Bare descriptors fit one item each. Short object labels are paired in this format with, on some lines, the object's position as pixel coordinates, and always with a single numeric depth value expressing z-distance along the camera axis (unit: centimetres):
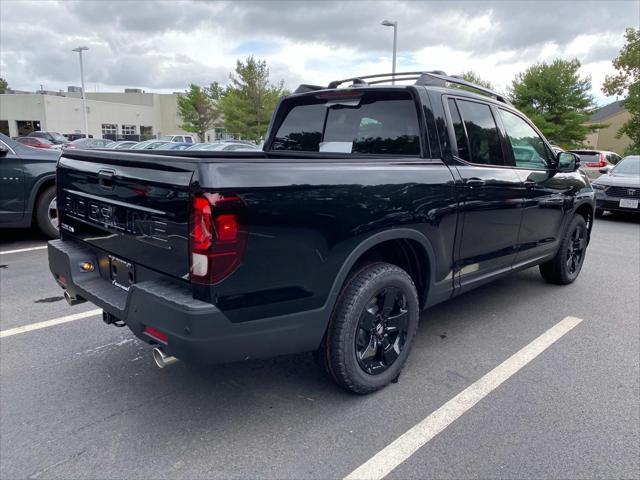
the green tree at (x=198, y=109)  5091
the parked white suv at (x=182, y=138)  3598
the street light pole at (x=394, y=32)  2336
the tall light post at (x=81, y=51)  4275
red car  2766
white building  5222
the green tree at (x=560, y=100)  3328
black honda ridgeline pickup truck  221
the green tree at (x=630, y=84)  2900
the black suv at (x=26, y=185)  652
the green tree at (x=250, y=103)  3797
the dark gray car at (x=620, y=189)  1045
